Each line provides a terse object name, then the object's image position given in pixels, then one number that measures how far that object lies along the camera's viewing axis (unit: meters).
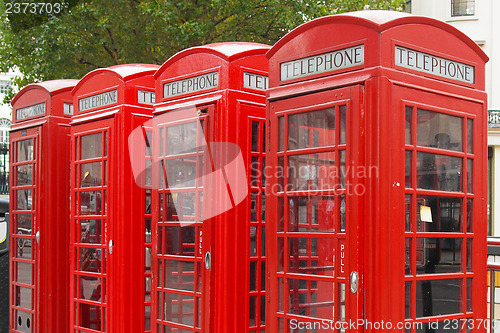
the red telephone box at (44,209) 7.17
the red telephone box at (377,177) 3.92
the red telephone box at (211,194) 5.09
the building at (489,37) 20.50
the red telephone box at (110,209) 6.04
